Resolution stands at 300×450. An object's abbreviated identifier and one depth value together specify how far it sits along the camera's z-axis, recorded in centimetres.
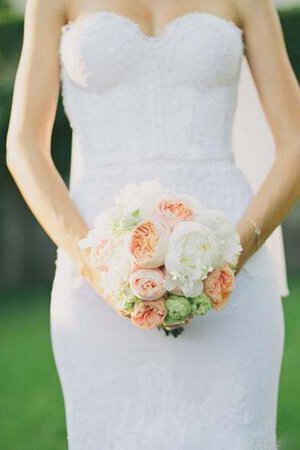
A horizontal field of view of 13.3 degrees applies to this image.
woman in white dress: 394
